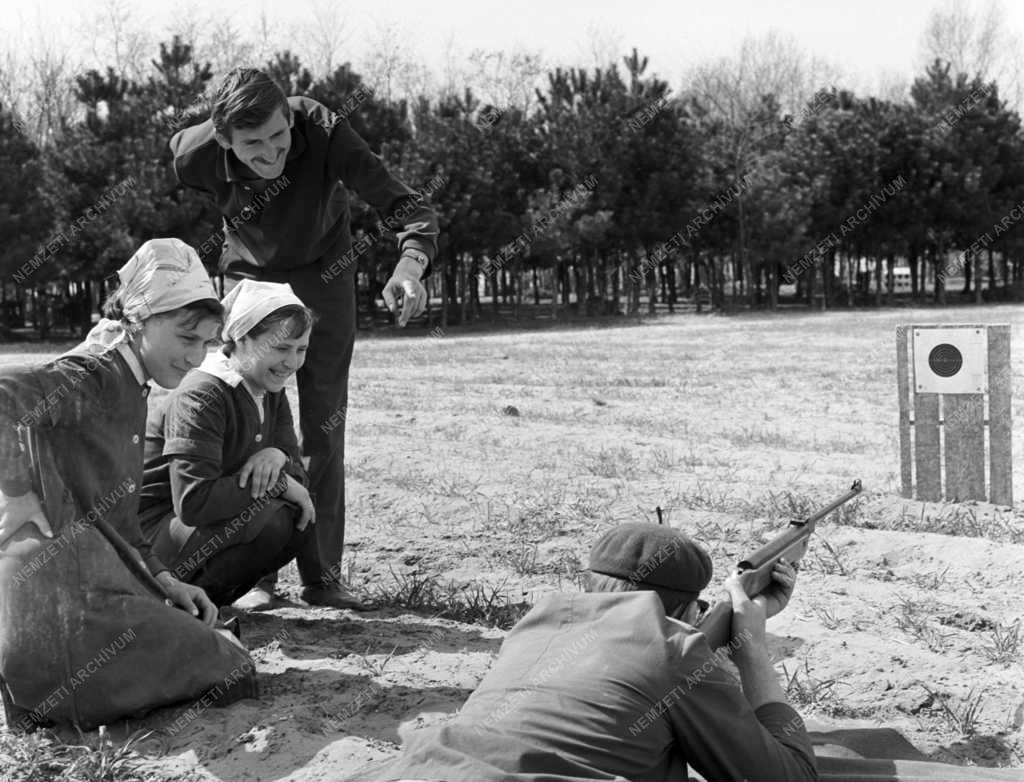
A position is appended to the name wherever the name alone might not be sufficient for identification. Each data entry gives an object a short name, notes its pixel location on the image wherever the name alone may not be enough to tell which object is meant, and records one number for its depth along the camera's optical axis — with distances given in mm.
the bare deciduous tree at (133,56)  42062
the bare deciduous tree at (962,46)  49500
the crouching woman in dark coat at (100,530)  3262
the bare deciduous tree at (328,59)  43250
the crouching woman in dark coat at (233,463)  4184
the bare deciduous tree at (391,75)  44469
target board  6605
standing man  4512
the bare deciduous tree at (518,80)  46094
